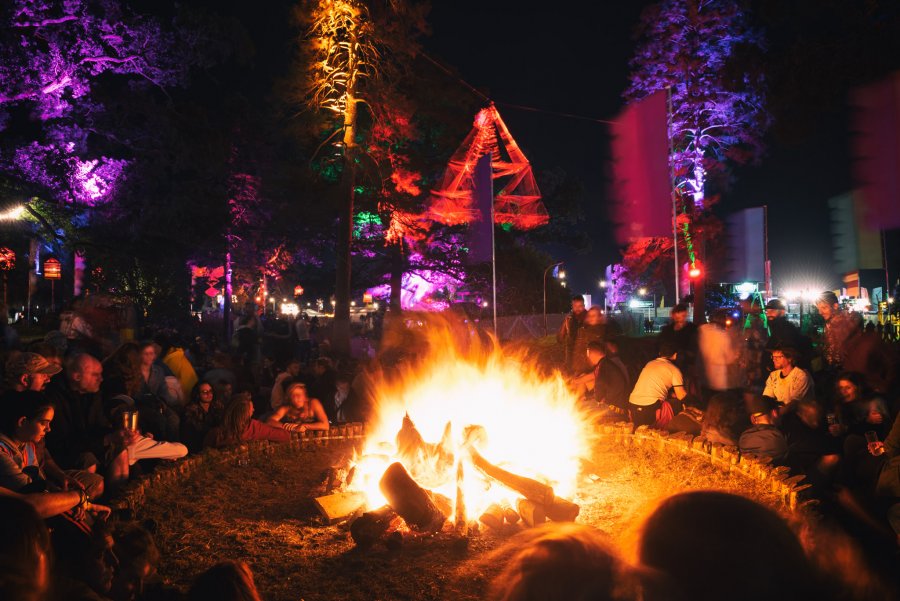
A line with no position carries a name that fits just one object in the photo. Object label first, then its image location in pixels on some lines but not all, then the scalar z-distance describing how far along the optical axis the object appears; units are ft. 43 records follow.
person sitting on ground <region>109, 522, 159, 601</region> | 10.64
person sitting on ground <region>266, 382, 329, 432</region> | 24.00
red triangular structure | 46.34
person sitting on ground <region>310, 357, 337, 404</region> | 28.68
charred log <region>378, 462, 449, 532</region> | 15.49
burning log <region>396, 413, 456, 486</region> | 18.95
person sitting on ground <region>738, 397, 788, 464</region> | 18.19
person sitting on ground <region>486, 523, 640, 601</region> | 4.30
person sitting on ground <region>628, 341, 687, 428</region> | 23.65
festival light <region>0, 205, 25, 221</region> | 53.26
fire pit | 13.60
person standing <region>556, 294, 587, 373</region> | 29.76
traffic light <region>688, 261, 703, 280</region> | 50.74
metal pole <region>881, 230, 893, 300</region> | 36.96
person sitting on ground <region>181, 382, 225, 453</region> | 22.13
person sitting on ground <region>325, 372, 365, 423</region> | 26.91
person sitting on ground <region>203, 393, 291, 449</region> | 21.48
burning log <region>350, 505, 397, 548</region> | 14.57
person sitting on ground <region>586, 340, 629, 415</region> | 25.46
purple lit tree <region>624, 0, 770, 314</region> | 70.90
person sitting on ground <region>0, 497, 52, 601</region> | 5.25
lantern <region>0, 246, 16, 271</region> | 54.74
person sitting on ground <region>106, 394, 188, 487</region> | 16.96
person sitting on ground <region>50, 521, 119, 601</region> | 10.59
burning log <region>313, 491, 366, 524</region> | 16.57
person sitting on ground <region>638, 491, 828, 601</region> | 3.92
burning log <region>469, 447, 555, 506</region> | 15.84
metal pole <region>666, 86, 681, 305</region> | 37.76
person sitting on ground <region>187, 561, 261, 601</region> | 6.05
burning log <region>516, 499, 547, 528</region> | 15.58
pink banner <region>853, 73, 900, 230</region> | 29.30
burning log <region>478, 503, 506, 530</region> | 16.12
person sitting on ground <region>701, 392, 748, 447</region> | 19.99
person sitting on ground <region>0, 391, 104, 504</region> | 12.19
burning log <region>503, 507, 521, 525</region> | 16.33
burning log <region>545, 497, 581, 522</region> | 15.48
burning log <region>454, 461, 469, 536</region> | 15.70
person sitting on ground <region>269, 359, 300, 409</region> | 26.09
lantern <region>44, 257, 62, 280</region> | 59.93
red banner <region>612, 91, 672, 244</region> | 40.06
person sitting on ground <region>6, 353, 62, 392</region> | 15.52
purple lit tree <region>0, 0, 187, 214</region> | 47.75
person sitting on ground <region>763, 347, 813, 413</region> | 21.56
